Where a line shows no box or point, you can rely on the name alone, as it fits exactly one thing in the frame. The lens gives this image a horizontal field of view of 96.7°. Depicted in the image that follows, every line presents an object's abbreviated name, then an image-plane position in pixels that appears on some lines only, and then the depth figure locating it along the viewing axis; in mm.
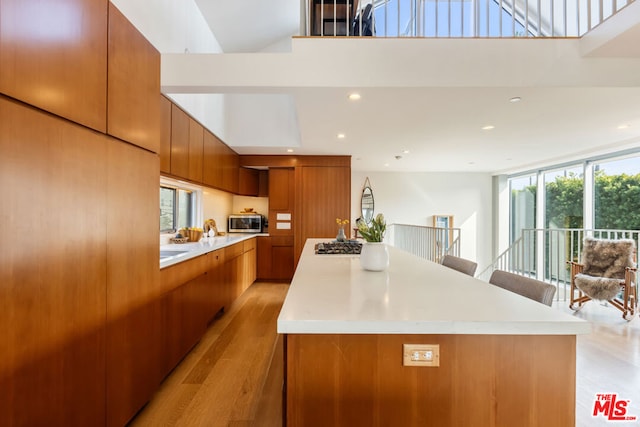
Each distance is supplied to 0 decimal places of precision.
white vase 1687
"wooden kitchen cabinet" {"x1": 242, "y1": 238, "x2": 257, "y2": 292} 4344
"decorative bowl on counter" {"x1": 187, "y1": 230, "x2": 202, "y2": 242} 3416
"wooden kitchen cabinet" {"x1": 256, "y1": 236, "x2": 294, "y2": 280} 5121
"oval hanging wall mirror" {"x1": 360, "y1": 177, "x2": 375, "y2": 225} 7176
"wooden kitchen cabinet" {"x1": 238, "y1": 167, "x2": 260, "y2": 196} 4973
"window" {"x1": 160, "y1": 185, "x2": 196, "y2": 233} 3240
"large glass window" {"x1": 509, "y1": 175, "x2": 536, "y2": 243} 6301
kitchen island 909
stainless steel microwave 5180
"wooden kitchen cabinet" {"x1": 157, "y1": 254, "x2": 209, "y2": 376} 2033
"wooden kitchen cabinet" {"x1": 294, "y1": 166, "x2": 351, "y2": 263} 5004
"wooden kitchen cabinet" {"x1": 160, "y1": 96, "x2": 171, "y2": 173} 2348
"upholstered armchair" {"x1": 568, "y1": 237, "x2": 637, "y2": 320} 3340
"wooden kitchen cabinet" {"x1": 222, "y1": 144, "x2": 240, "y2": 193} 4180
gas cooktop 2453
